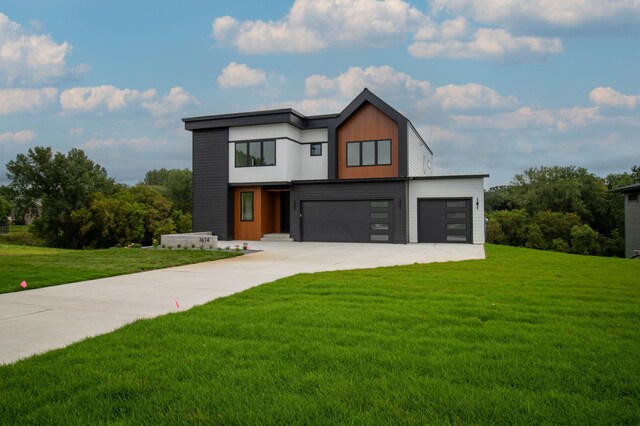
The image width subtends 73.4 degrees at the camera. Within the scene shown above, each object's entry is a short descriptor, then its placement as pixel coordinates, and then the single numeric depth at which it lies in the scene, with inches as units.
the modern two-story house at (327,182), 783.7
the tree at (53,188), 1563.7
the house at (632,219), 980.6
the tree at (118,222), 1510.8
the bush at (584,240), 1567.4
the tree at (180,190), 2290.8
